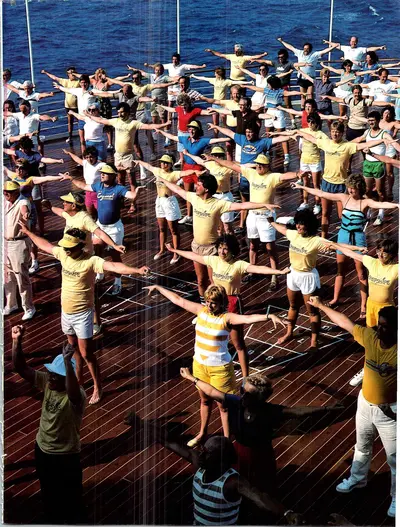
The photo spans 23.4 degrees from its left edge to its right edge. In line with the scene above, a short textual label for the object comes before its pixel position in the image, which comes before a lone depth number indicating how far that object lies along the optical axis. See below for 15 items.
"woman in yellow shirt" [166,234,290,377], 9.04
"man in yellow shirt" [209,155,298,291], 11.10
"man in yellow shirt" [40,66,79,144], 16.84
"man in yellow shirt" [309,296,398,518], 7.16
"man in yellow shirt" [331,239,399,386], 8.70
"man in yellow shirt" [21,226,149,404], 8.74
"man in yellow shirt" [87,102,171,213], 13.80
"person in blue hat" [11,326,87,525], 6.97
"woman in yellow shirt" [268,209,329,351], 9.48
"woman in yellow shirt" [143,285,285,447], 7.87
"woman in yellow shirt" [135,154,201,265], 11.57
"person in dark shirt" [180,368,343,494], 6.95
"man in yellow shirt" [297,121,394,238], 12.15
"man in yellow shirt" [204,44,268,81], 17.83
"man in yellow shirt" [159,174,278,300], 10.26
